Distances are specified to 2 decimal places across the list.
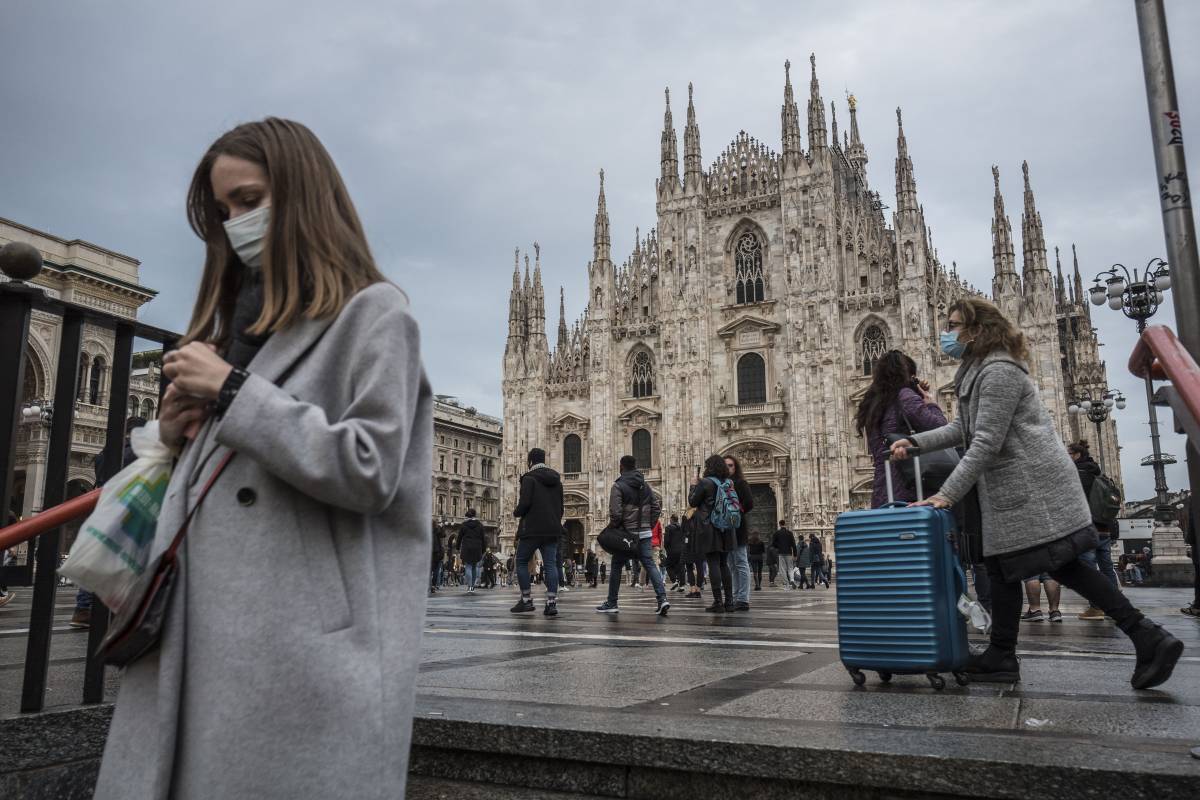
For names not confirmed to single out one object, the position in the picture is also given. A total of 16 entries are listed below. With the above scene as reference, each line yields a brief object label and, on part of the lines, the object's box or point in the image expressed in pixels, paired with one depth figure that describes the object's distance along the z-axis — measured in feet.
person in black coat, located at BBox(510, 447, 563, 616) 28.76
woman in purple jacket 15.53
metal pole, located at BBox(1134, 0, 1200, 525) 9.13
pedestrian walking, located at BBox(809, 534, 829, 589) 66.59
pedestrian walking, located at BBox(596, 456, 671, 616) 29.73
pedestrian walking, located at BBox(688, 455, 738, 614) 29.14
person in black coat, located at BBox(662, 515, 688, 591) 53.16
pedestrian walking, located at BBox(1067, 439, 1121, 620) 23.88
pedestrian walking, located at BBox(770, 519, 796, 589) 59.31
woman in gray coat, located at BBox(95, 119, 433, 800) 3.96
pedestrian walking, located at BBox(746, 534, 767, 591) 53.52
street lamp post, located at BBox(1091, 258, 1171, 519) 44.39
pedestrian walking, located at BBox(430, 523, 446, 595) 54.85
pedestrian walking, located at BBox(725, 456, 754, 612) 29.81
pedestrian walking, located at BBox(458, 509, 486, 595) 52.60
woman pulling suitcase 11.14
